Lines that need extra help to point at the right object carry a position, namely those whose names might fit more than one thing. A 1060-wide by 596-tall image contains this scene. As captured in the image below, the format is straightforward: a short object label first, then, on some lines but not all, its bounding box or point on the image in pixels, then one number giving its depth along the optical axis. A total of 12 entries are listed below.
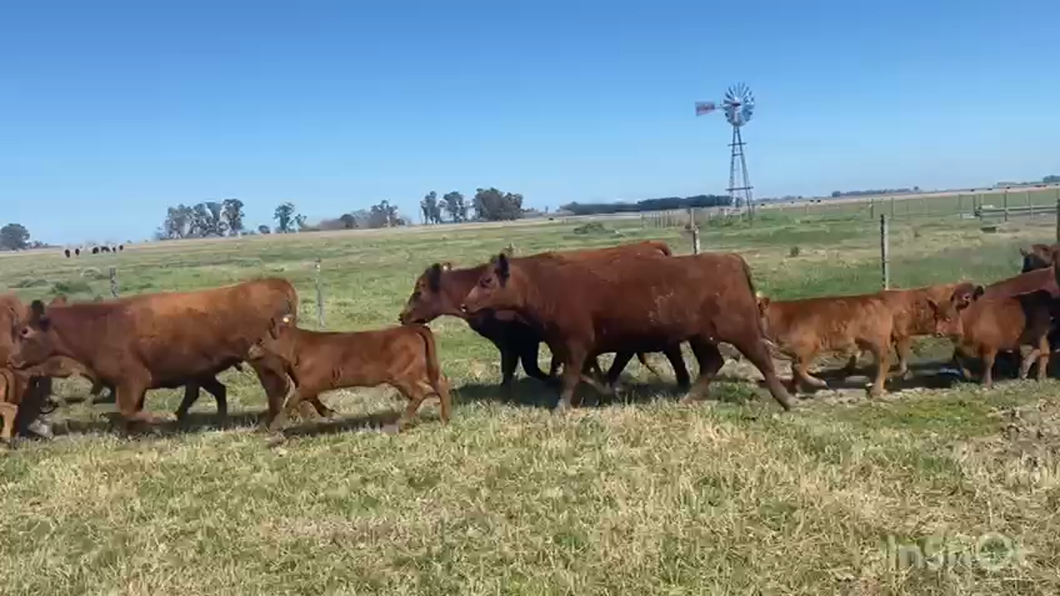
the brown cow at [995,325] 10.65
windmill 70.88
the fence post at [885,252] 16.58
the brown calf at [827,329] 10.75
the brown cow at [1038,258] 13.48
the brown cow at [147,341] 9.87
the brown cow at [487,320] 10.70
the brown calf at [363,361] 9.20
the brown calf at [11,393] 9.61
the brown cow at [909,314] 10.91
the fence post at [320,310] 18.19
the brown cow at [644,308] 9.91
